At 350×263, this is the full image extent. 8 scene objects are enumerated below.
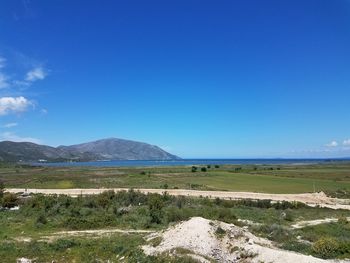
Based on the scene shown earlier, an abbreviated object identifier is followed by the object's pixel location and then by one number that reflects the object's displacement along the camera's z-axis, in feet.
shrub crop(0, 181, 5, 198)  166.68
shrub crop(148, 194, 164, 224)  120.99
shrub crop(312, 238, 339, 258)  77.87
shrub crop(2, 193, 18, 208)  153.38
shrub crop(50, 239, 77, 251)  81.82
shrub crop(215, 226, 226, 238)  83.70
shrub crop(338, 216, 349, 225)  125.66
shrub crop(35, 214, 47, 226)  115.96
